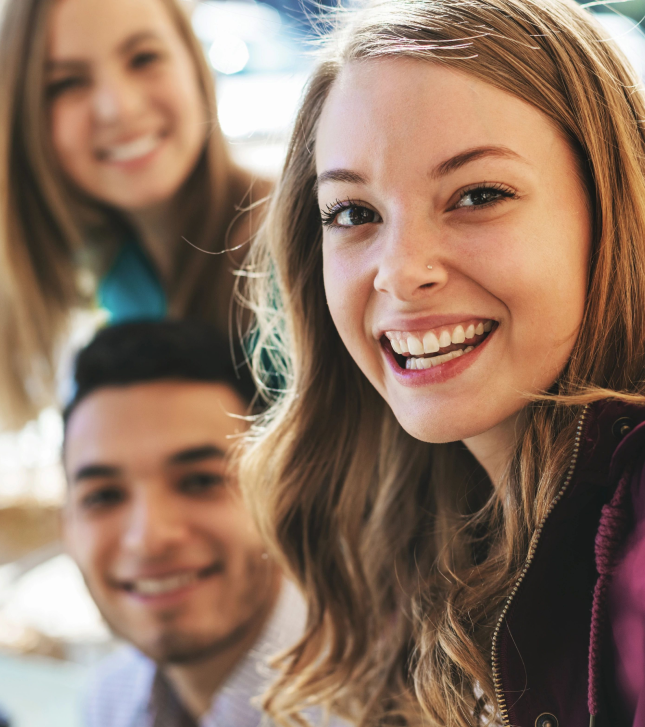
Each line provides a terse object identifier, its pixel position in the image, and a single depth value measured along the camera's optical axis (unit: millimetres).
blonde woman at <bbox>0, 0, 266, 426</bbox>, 1672
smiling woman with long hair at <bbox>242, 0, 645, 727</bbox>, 771
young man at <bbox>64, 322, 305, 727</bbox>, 1276
